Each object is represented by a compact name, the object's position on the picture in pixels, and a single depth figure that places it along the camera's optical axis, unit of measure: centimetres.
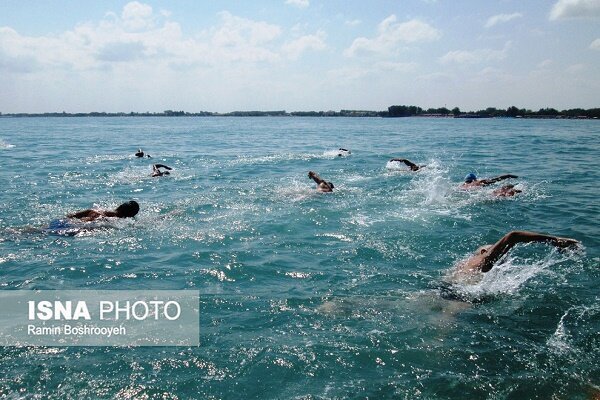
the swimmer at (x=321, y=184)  1830
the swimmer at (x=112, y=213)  1334
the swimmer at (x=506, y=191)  1761
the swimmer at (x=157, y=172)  2325
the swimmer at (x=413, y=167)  2413
